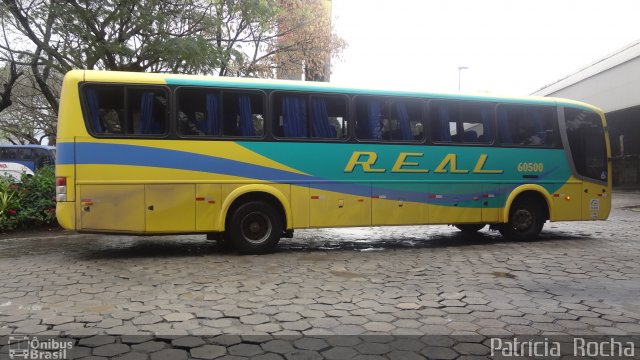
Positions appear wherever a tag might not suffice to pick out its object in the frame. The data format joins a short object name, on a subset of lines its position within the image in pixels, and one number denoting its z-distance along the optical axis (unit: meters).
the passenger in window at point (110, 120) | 7.36
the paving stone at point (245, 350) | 3.71
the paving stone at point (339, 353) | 3.63
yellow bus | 7.36
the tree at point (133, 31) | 12.08
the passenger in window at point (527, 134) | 9.58
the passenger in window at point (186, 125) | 7.65
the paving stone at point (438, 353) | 3.66
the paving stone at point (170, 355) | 3.62
